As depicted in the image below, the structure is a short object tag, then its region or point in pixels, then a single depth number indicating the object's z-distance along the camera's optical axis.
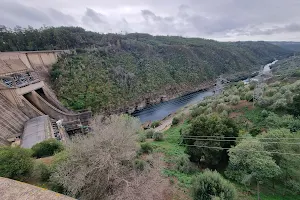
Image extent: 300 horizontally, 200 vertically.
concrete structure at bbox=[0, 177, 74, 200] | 6.47
